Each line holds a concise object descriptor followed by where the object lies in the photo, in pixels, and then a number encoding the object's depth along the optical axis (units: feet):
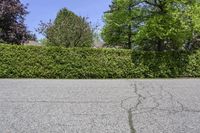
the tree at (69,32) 45.37
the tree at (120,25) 40.18
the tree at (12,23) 41.02
